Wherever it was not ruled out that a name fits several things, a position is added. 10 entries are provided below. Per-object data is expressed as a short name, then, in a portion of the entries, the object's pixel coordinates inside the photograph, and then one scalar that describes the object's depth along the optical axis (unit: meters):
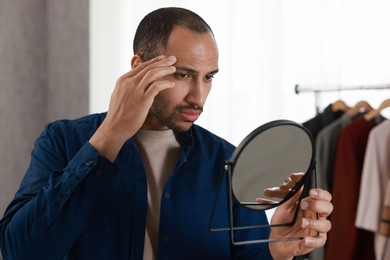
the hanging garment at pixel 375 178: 2.07
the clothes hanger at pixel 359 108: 2.20
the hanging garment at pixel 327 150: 2.22
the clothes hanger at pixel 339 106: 2.24
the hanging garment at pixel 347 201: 2.14
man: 1.13
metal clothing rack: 2.19
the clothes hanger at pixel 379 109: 2.12
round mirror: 1.05
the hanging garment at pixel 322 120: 2.26
